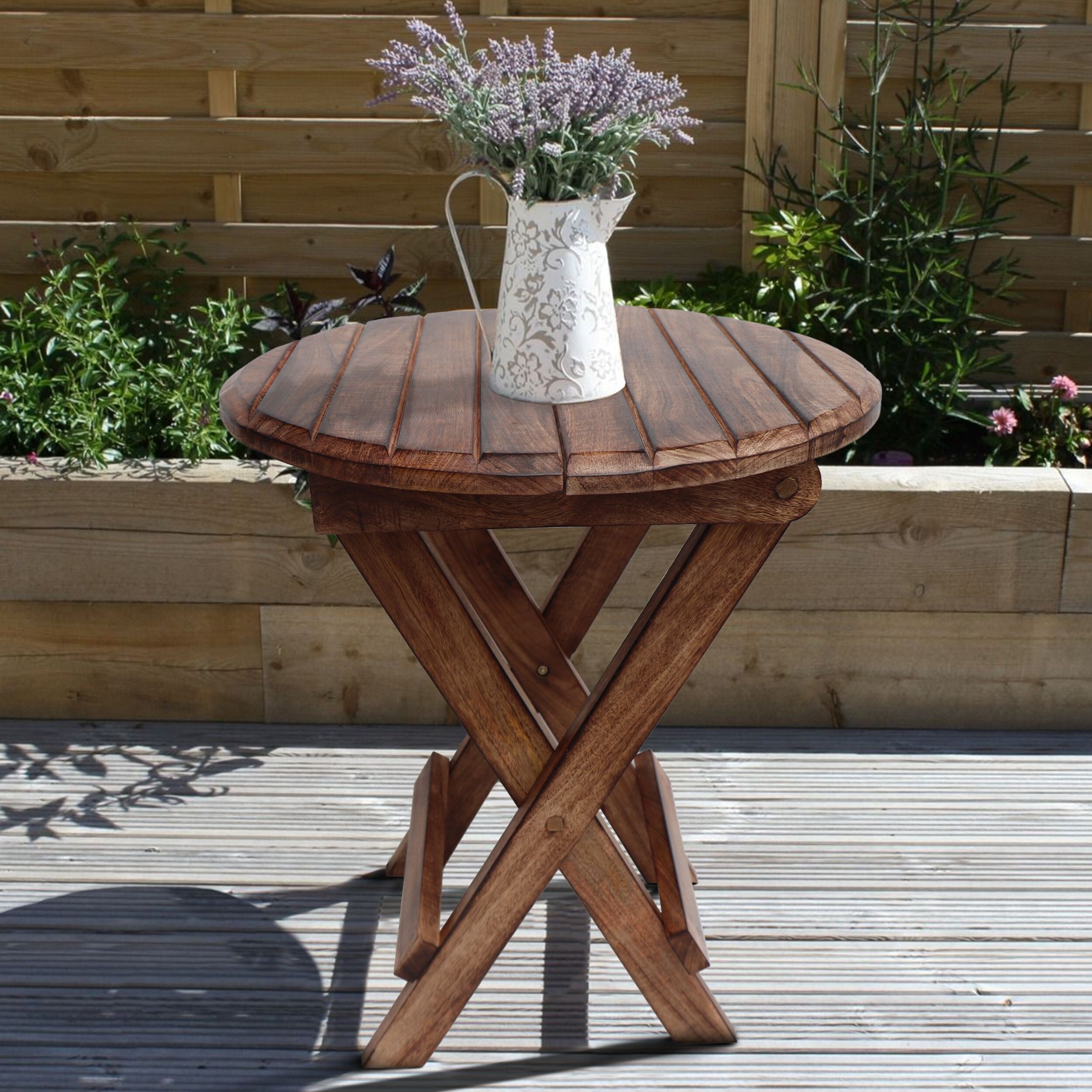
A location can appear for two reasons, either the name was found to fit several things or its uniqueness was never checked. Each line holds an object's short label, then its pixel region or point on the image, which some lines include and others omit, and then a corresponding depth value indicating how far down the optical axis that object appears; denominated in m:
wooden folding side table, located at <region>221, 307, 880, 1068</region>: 2.11
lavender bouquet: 2.14
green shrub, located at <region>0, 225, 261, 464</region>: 2.97
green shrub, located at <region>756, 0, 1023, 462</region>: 3.00
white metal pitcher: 2.20
